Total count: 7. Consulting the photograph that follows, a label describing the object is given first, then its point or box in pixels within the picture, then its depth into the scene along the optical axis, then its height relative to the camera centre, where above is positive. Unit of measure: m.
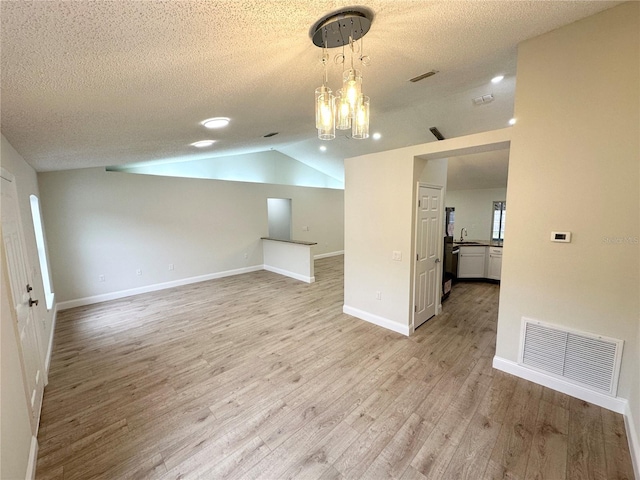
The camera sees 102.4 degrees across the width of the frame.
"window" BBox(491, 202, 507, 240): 6.41 -0.29
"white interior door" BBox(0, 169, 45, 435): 1.88 -0.67
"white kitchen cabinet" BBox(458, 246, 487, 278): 5.80 -1.18
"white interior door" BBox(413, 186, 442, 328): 3.45 -0.63
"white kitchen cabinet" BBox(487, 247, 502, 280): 5.61 -1.20
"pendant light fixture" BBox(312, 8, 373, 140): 1.47 +0.79
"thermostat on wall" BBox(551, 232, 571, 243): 2.18 -0.25
